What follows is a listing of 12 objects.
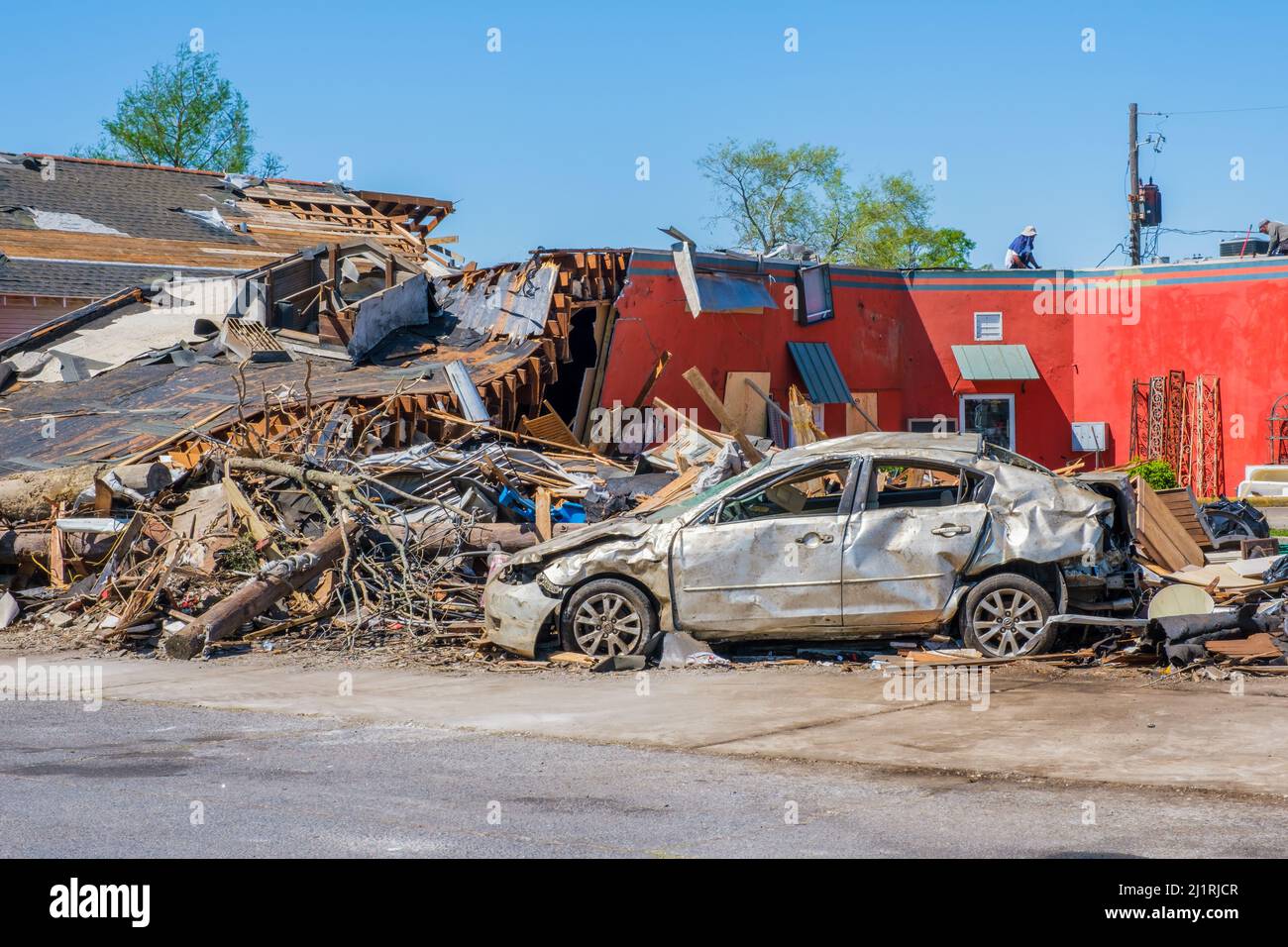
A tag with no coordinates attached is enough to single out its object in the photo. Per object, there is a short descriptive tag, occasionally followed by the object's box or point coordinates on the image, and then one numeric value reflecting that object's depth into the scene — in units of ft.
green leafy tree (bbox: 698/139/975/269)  200.54
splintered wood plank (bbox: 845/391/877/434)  89.40
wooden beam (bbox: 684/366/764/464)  60.49
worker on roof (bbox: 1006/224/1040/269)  103.81
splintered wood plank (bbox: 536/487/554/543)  46.58
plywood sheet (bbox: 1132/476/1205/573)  44.91
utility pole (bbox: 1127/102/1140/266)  144.25
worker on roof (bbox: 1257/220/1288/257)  97.76
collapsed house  44.65
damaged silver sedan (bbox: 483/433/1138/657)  34.88
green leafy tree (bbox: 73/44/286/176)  186.19
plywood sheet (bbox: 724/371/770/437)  77.30
